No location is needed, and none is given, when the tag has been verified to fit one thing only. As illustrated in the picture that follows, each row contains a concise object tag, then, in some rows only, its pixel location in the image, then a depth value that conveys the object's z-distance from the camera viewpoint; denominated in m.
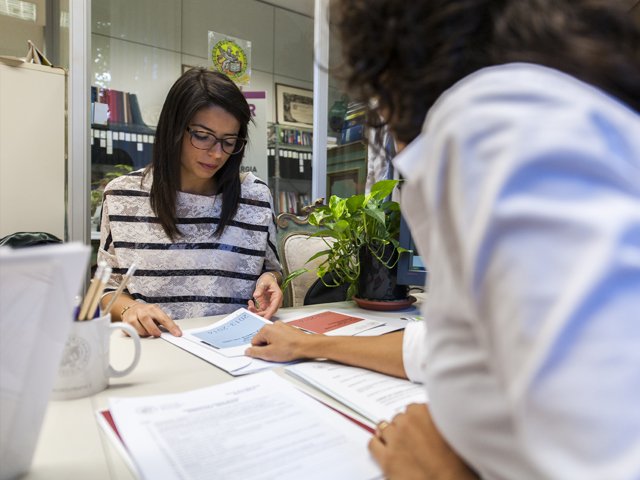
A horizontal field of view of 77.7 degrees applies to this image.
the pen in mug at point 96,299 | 0.57
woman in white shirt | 0.21
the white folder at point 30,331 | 0.31
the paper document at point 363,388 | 0.56
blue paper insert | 0.88
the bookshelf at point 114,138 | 2.22
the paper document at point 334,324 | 0.99
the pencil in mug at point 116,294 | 0.63
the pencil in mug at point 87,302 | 0.58
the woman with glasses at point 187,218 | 1.39
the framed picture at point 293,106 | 3.15
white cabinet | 1.79
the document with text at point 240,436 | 0.41
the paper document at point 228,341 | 0.73
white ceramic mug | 0.58
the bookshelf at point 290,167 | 3.09
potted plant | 1.23
